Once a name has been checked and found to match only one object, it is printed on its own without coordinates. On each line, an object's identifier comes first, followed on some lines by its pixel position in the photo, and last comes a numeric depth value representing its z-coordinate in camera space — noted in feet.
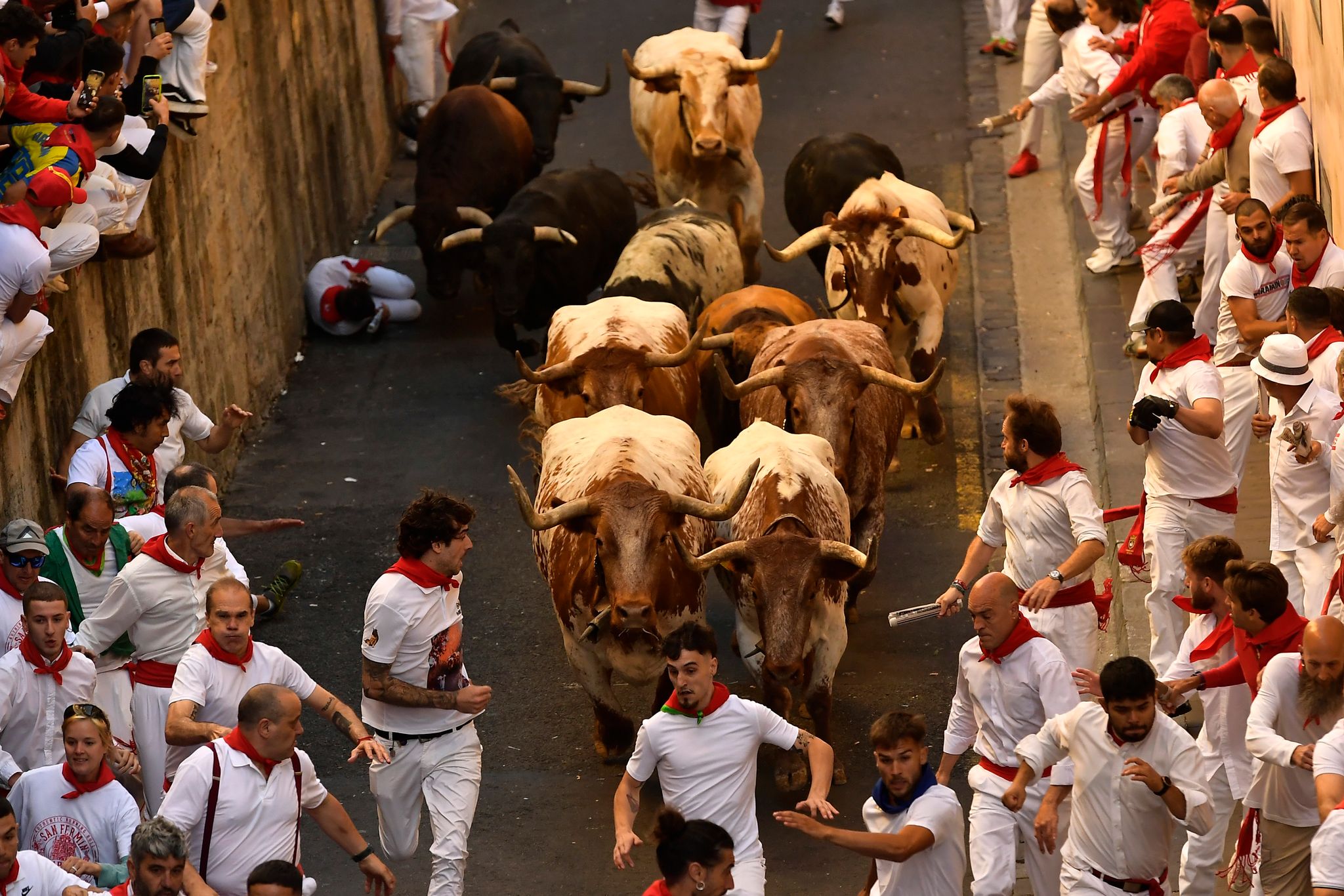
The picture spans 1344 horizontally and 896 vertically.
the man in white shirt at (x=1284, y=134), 71.97
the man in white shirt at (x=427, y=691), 53.83
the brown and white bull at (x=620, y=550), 62.64
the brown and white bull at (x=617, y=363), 78.02
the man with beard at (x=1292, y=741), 45.65
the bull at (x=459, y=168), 102.06
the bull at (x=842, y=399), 73.97
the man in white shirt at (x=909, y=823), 45.44
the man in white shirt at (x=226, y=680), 50.88
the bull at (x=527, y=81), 113.60
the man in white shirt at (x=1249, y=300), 65.00
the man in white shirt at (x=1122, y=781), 45.27
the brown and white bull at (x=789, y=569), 62.18
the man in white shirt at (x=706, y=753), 48.16
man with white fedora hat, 56.13
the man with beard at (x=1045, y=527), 57.11
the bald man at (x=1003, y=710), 50.62
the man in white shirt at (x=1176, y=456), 59.62
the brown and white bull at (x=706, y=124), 101.04
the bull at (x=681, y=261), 88.99
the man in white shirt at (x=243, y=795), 47.32
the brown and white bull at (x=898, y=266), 85.92
